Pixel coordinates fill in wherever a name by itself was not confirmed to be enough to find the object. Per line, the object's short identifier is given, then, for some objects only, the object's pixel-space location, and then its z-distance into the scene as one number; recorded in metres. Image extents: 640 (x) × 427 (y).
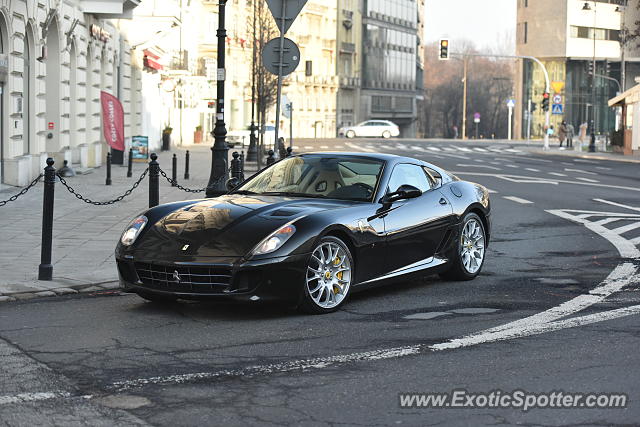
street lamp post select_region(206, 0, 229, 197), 18.47
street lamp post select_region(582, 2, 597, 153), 64.50
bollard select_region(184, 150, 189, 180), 28.83
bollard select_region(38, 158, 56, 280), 10.51
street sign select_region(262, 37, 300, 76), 15.99
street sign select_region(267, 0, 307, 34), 15.48
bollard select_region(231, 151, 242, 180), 19.12
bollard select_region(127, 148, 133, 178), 29.31
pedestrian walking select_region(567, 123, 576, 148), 74.44
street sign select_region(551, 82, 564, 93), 69.56
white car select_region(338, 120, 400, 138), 96.19
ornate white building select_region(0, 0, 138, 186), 23.47
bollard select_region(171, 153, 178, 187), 26.25
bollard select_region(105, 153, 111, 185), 25.80
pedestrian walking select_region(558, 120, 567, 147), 75.19
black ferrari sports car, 8.52
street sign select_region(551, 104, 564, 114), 64.88
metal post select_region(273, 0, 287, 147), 15.54
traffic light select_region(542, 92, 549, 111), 68.62
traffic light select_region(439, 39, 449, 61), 60.34
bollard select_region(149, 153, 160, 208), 12.76
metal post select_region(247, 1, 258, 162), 38.69
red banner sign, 29.72
